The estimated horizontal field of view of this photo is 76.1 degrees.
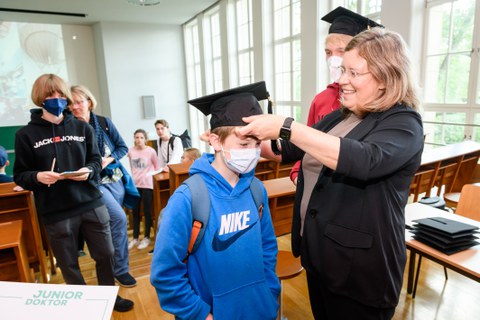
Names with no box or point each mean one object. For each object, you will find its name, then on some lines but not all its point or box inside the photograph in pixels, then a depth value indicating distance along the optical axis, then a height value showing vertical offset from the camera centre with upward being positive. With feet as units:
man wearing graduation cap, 5.46 +1.14
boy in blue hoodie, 3.56 -1.64
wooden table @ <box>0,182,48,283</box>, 9.66 -3.33
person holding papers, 6.36 -1.25
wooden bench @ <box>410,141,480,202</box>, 10.51 -2.62
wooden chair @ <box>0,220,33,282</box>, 6.76 -3.00
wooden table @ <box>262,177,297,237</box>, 8.77 -3.06
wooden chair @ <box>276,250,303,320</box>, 6.19 -3.41
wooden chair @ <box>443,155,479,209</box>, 11.03 -3.34
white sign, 3.09 -1.96
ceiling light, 22.23 +7.66
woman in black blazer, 3.16 -0.90
